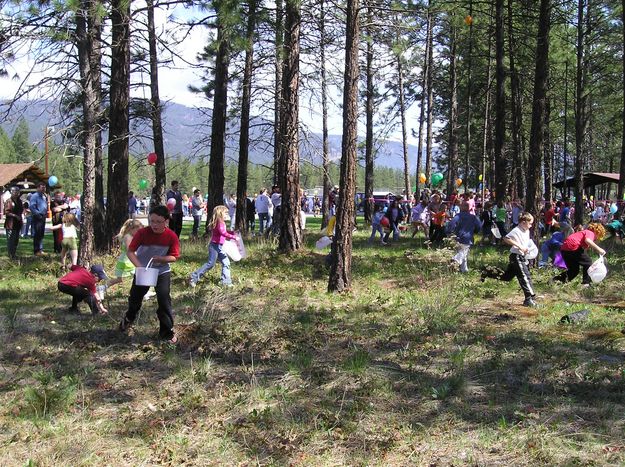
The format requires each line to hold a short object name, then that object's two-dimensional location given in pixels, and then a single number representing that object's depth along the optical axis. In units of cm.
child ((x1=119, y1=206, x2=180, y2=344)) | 658
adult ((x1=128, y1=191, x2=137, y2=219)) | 2163
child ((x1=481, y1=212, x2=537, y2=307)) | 891
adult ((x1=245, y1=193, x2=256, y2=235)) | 2108
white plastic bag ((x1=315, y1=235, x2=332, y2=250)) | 1155
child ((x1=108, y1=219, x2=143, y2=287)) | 806
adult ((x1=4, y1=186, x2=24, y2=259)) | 1316
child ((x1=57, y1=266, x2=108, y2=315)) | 782
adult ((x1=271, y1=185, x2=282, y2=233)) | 1736
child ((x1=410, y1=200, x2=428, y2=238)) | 1847
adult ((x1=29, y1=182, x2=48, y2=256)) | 1367
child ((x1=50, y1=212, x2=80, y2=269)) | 1070
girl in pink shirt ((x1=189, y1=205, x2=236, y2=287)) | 982
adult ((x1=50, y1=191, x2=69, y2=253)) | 1374
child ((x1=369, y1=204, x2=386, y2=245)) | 1706
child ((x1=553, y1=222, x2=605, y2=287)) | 1026
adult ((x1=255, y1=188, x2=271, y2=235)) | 1901
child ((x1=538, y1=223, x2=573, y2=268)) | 1141
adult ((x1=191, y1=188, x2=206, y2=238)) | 1962
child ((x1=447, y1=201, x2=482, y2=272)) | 1164
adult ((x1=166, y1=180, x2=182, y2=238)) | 1750
